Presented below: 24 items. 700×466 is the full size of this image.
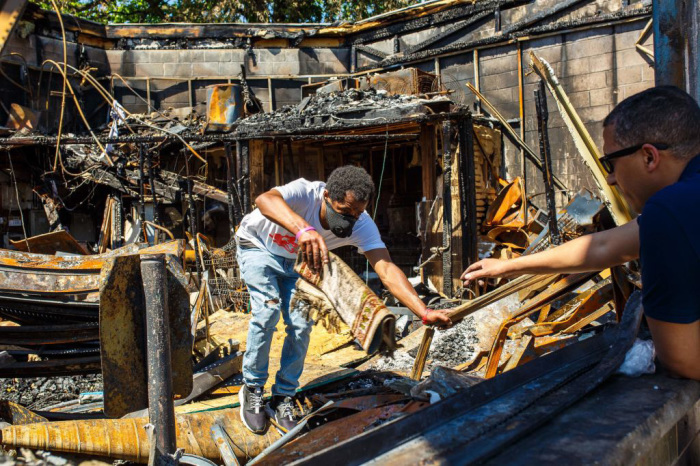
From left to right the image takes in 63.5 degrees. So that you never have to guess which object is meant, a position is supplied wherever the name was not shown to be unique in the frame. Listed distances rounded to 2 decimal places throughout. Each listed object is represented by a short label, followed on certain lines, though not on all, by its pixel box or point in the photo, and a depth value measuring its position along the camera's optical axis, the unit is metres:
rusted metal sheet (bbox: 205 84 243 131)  13.15
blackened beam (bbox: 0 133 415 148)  10.05
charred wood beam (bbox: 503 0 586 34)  11.70
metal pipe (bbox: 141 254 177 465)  2.21
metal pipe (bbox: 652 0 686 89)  3.94
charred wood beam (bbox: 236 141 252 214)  10.66
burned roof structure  2.08
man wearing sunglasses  1.77
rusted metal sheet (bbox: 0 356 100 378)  3.73
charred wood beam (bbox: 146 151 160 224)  10.59
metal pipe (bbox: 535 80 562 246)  6.96
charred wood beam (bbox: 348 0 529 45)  12.71
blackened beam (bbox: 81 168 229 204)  12.49
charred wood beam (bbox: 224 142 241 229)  10.57
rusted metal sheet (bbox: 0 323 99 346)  3.70
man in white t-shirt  3.70
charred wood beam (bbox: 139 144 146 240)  10.61
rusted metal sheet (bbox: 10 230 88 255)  8.58
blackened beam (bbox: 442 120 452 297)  9.22
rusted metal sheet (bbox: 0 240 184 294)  3.67
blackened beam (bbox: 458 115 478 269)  9.71
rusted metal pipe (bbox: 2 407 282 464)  2.77
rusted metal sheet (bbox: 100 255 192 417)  2.19
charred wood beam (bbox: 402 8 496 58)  12.79
